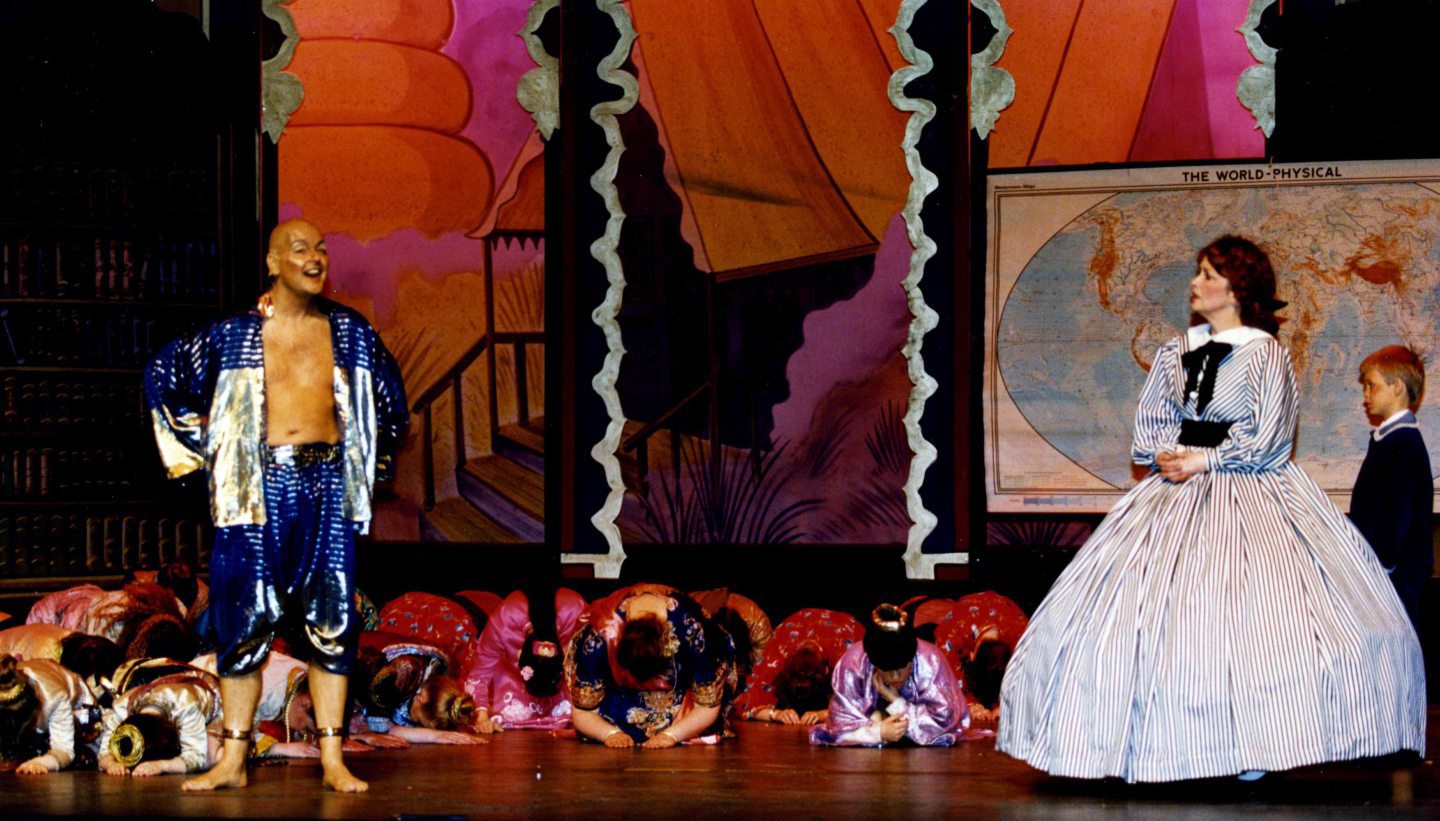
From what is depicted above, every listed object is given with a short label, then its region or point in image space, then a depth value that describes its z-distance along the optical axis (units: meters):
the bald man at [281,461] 9.10
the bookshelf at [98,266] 14.41
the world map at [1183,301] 13.59
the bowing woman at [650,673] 11.26
